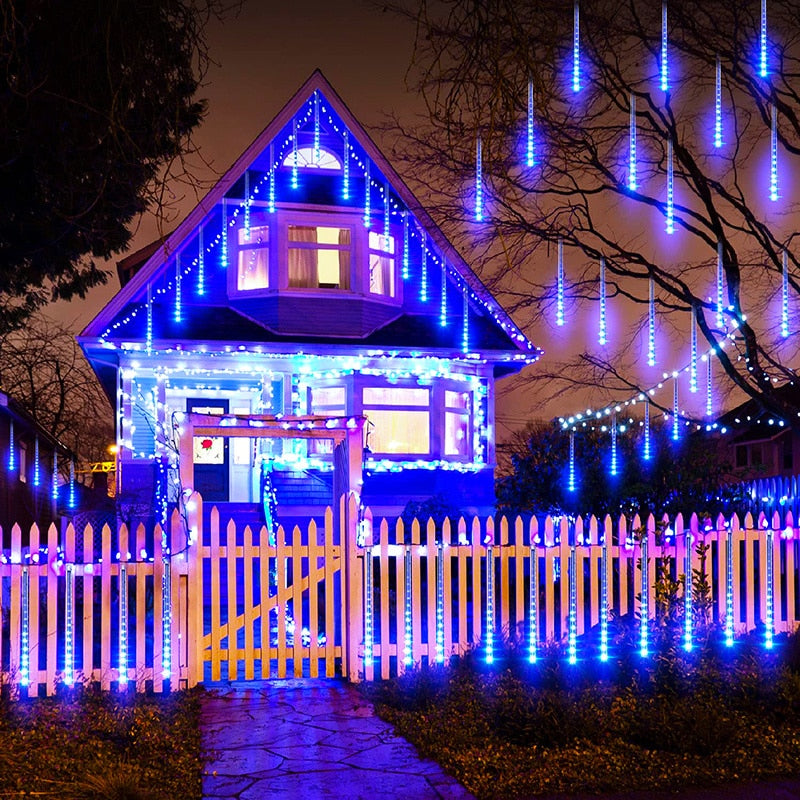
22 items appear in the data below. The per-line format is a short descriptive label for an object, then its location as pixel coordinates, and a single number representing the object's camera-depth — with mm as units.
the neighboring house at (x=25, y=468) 24812
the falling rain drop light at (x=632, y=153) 9500
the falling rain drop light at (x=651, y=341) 13953
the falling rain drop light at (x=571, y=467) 15041
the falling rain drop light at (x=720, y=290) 13056
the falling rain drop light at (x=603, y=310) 13398
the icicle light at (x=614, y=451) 14583
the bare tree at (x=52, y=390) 26578
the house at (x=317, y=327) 18500
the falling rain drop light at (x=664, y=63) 6210
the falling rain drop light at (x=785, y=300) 12250
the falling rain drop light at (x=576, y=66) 5281
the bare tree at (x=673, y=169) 11242
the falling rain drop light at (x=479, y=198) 7217
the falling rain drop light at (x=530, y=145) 5599
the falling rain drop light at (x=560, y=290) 14305
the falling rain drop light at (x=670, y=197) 10705
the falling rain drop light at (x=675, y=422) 15331
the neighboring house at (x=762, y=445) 44594
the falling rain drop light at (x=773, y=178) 9602
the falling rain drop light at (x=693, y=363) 14073
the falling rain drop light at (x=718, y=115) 8695
